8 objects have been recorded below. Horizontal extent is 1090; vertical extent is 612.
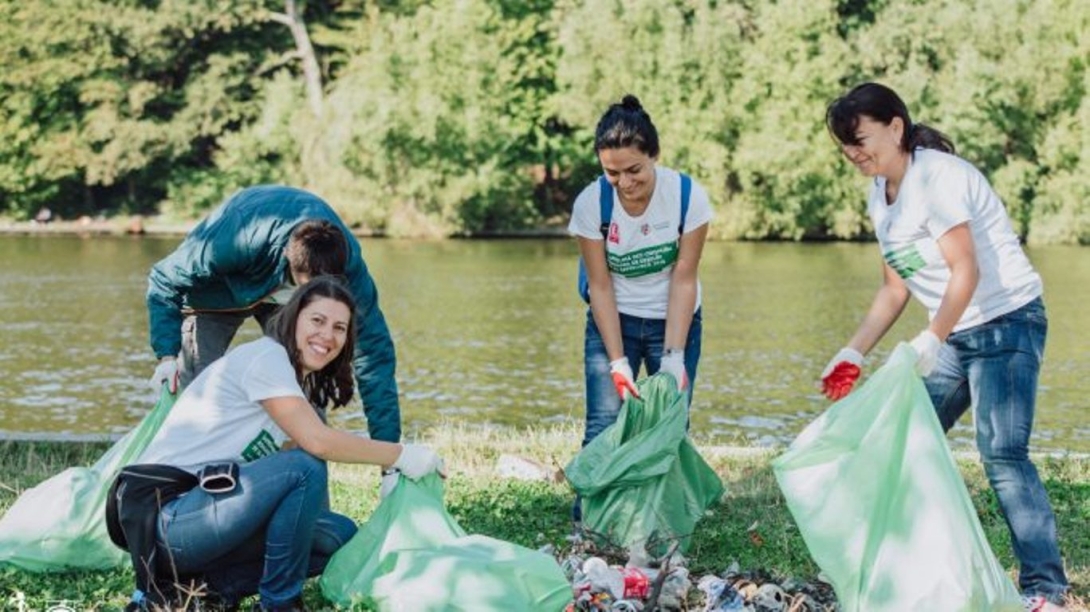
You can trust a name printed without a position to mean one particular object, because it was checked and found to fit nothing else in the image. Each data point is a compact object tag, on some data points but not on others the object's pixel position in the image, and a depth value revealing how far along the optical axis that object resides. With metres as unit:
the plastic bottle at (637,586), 4.29
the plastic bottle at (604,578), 4.25
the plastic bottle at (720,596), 4.17
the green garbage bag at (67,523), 4.58
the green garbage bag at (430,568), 3.82
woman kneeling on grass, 3.87
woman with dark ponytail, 4.14
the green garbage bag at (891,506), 3.80
